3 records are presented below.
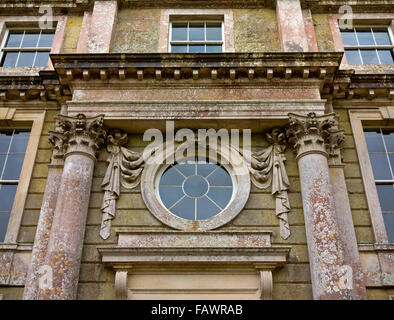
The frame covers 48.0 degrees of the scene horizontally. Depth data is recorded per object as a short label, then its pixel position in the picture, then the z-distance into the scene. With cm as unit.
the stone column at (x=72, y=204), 865
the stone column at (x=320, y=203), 855
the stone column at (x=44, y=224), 864
